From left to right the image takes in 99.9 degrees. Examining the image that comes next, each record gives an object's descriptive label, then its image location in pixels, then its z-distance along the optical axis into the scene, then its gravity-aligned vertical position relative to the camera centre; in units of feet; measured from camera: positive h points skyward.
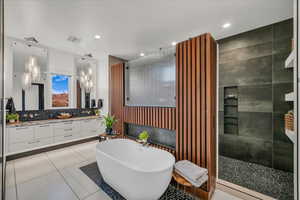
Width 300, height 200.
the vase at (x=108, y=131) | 11.30 -2.85
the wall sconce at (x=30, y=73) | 11.18 +2.36
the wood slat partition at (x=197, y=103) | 6.40 -0.17
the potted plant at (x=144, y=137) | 8.74 -2.60
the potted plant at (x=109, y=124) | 11.34 -2.21
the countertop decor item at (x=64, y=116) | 12.88 -1.72
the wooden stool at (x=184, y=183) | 5.85 -3.84
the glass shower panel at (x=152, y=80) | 8.45 +1.49
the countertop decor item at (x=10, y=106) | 10.07 -0.56
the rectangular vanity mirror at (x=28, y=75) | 10.80 +2.19
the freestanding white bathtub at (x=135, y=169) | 5.35 -3.60
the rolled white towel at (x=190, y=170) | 5.75 -3.38
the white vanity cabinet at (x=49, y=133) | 9.86 -3.20
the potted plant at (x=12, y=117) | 10.06 -1.48
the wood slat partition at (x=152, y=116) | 8.25 -1.25
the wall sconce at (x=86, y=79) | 14.74 +2.40
